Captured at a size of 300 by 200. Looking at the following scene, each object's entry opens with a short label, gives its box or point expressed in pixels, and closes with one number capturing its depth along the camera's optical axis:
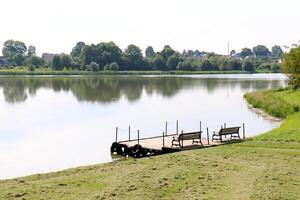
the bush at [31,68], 181.00
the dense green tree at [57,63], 185.12
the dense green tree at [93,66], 177.00
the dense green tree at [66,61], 184.38
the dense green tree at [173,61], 193.62
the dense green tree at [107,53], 181.62
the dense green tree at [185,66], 192.62
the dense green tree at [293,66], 62.88
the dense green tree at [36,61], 192.25
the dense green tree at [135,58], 187.88
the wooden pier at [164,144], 28.66
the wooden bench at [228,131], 30.45
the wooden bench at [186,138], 28.69
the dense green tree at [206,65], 195.88
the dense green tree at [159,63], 192.25
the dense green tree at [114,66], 178.25
